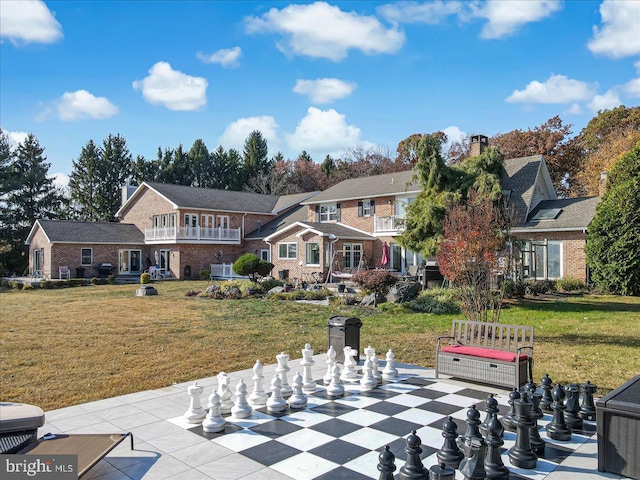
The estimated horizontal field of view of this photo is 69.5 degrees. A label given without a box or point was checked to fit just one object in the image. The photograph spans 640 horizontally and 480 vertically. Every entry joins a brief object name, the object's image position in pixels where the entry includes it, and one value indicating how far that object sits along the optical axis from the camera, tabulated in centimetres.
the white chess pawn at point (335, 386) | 627
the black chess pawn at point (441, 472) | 345
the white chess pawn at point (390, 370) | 716
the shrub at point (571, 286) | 2152
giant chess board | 430
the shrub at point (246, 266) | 2469
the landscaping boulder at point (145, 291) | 2291
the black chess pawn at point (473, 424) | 429
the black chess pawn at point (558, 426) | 484
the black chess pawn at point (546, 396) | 567
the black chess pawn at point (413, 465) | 358
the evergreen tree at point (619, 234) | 1973
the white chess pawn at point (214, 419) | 507
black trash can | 794
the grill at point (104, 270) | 3609
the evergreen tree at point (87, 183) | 5812
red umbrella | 2922
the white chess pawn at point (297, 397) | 586
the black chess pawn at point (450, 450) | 395
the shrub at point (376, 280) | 1747
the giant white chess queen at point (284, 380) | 623
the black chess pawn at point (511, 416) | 502
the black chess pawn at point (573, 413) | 511
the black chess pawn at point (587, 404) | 540
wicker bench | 631
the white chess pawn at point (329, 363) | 669
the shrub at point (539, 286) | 1960
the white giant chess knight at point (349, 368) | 705
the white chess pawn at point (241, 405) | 548
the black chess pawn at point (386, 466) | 355
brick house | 2452
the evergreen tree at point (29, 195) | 4723
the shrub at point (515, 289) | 1736
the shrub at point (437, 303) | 1550
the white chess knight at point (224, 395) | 562
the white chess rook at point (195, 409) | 535
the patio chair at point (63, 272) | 3425
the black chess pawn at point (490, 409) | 470
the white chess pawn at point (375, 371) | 682
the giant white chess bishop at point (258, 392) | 588
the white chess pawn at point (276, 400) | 562
